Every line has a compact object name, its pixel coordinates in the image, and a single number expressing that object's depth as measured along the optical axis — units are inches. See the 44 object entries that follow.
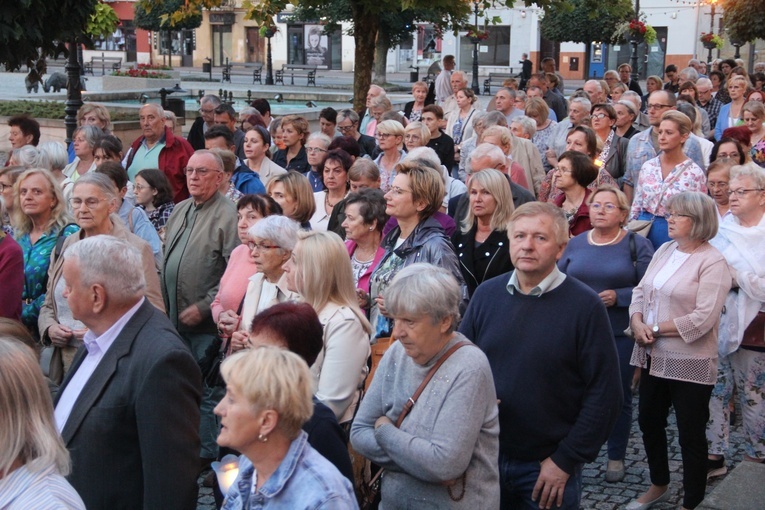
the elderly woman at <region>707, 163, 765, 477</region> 249.8
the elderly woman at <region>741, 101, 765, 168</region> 408.2
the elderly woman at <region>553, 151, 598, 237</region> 298.0
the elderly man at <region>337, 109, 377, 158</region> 454.9
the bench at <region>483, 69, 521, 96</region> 1579.1
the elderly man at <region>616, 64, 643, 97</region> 788.3
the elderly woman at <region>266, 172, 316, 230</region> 278.5
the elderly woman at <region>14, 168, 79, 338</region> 256.8
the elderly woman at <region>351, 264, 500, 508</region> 149.2
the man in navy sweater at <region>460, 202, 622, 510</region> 164.6
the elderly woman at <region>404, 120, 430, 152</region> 387.9
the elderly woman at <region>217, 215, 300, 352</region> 217.6
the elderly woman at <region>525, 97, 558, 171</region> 461.4
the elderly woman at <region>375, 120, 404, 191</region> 373.4
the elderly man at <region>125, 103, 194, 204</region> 371.6
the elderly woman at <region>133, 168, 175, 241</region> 309.7
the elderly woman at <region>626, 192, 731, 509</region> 222.5
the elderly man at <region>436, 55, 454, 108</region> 696.4
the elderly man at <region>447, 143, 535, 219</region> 283.7
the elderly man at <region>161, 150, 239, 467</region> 259.6
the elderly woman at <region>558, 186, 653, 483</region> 243.6
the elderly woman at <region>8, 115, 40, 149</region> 396.5
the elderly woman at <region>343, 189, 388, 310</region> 245.9
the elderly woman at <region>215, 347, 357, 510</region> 119.3
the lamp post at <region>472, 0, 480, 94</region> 1498.5
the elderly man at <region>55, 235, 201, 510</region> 141.9
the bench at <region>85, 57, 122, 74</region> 2322.2
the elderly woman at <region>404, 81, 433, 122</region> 547.8
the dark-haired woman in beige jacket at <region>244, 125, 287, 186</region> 372.2
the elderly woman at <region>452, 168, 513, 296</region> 250.2
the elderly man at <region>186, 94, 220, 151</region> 470.6
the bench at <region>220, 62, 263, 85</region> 1830.5
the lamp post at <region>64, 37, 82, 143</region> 557.9
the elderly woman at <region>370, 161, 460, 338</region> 232.4
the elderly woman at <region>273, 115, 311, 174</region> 410.6
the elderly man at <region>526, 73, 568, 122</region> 613.6
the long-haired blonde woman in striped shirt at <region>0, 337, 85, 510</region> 118.0
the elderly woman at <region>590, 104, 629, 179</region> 380.8
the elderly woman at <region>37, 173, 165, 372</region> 228.2
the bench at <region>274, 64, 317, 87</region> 1793.8
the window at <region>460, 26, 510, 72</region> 2379.4
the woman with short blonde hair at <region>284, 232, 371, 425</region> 178.7
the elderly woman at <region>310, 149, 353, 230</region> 316.2
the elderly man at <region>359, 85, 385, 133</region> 512.6
